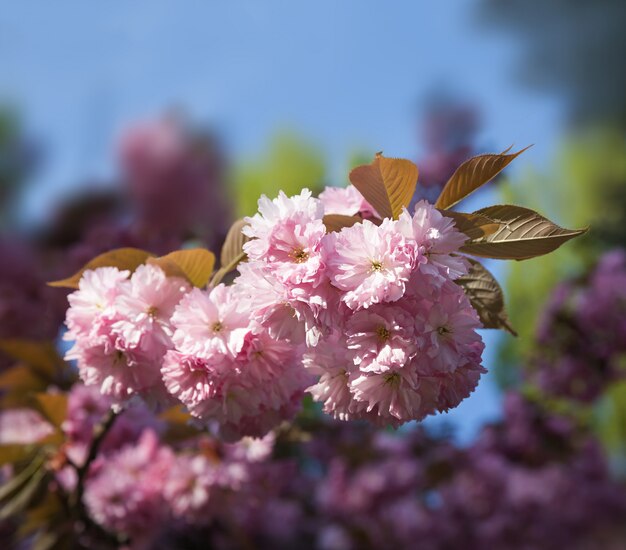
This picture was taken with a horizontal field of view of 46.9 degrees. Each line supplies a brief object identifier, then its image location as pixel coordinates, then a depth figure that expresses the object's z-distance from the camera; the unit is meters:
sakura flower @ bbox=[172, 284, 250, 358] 0.71
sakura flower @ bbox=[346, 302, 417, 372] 0.64
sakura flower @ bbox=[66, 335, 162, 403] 0.78
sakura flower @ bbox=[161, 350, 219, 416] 0.72
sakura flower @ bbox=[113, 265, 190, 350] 0.76
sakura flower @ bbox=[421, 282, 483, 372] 0.65
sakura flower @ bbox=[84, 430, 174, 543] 1.23
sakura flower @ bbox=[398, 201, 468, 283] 0.64
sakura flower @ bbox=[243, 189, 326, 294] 0.63
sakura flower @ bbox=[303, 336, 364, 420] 0.70
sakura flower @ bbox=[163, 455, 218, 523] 1.23
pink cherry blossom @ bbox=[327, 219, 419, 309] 0.62
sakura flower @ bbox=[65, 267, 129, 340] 0.78
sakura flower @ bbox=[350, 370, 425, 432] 0.66
